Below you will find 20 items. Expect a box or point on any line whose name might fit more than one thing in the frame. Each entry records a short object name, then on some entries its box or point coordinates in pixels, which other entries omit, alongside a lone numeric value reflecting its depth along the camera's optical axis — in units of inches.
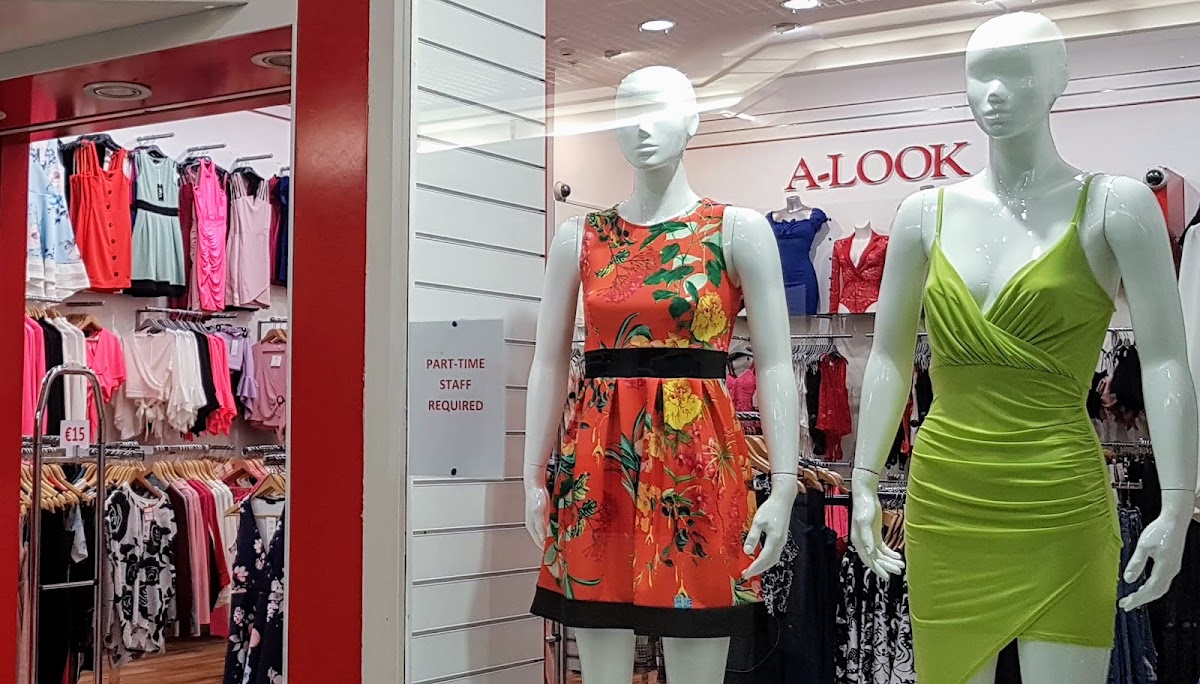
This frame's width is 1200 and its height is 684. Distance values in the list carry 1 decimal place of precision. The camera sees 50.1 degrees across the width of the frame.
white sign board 116.3
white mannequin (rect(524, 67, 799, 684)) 95.7
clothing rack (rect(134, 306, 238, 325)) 275.3
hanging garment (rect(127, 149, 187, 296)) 265.0
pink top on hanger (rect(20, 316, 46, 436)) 231.0
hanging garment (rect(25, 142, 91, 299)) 239.0
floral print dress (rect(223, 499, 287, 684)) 151.7
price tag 230.1
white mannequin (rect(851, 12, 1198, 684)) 80.6
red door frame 118.7
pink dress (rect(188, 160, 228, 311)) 279.4
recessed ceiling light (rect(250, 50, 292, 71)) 132.6
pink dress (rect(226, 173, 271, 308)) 286.4
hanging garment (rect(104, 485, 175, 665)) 225.8
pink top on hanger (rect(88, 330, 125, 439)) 253.8
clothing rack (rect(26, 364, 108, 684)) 181.3
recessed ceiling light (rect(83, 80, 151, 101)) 147.5
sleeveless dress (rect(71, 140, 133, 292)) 255.1
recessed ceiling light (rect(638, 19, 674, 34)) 105.9
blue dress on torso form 97.7
